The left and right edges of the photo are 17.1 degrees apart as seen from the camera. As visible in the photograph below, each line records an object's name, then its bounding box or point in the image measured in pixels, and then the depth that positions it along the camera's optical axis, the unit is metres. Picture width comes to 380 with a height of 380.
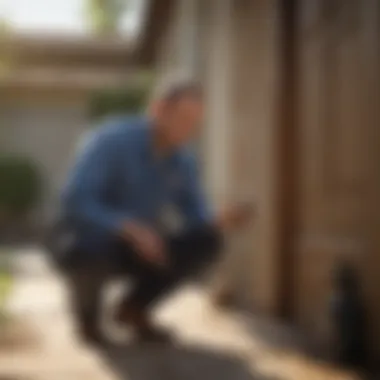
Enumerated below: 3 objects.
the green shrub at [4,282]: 4.67
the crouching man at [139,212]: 4.38
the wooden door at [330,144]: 4.16
